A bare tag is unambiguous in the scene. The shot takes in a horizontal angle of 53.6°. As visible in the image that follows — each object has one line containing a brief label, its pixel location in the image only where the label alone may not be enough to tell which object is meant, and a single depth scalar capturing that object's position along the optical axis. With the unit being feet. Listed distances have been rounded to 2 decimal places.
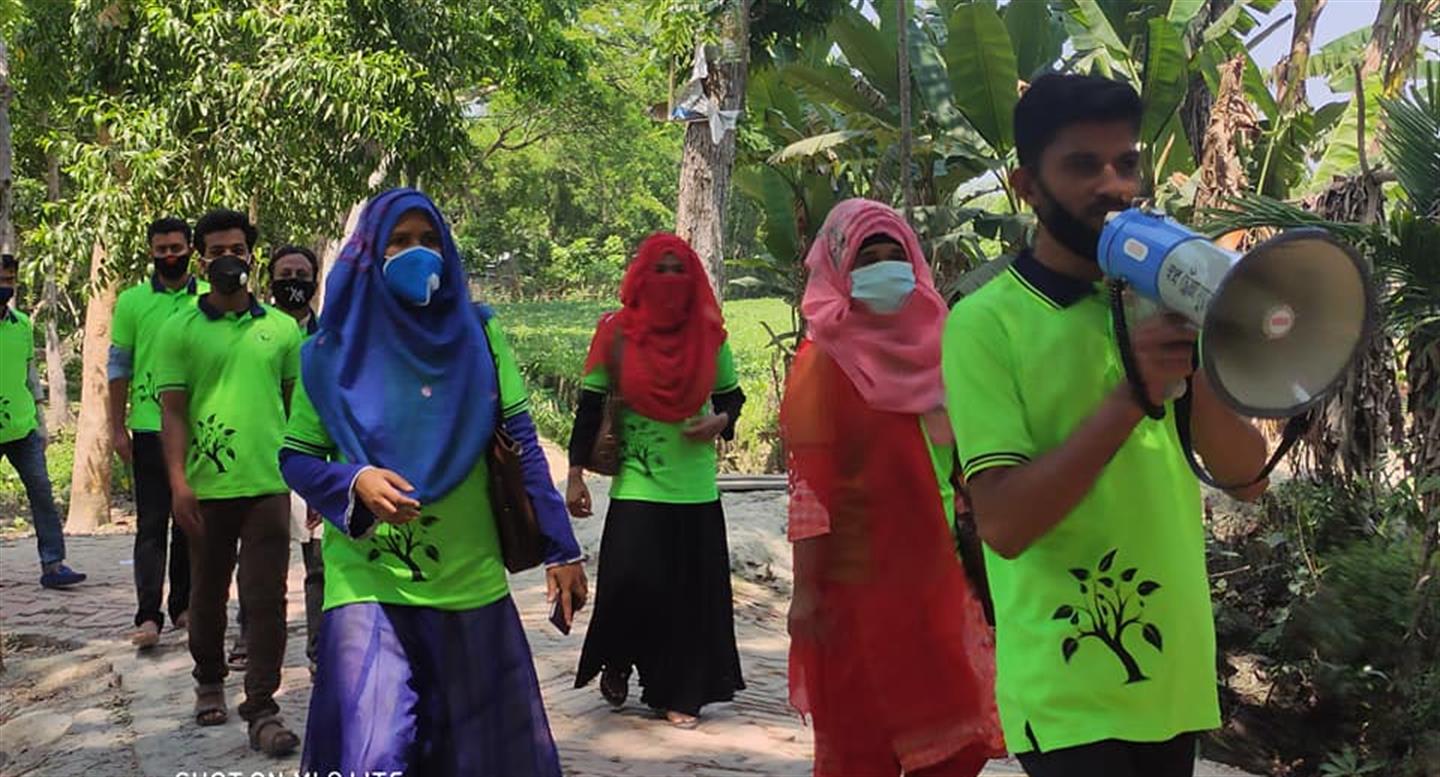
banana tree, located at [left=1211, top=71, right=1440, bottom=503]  19.67
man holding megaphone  7.43
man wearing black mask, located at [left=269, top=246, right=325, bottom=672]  19.77
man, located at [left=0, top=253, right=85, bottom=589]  27.58
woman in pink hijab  11.40
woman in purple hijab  10.69
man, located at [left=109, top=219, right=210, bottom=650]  21.21
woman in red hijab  18.43
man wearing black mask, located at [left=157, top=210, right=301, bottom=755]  16.84
